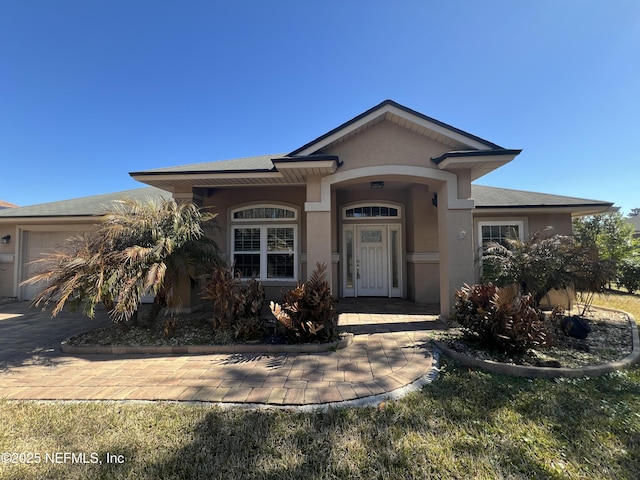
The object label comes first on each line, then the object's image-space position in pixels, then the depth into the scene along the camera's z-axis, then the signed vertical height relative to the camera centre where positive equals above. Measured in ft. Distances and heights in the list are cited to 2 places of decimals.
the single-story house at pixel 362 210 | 21.20 +4.92
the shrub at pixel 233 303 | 18.39 -3.26
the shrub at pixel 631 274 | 38.06 -2.77
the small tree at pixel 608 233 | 47.55 +4.13
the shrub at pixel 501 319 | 14.28 -3.53
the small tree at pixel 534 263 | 20.27 -0.63
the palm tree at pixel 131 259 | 17.11 -0.21
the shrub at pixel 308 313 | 16.96 -3.63
